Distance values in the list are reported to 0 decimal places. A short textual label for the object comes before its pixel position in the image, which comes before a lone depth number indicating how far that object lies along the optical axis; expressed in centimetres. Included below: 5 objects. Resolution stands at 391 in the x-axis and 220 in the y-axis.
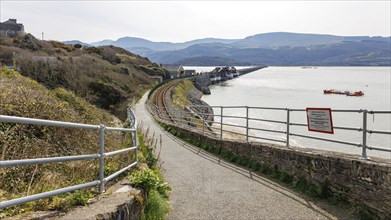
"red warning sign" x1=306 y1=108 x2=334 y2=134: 666
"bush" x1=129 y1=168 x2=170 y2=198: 473
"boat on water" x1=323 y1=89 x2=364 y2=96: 6738
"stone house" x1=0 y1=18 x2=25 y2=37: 8294
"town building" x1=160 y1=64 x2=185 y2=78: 10904
